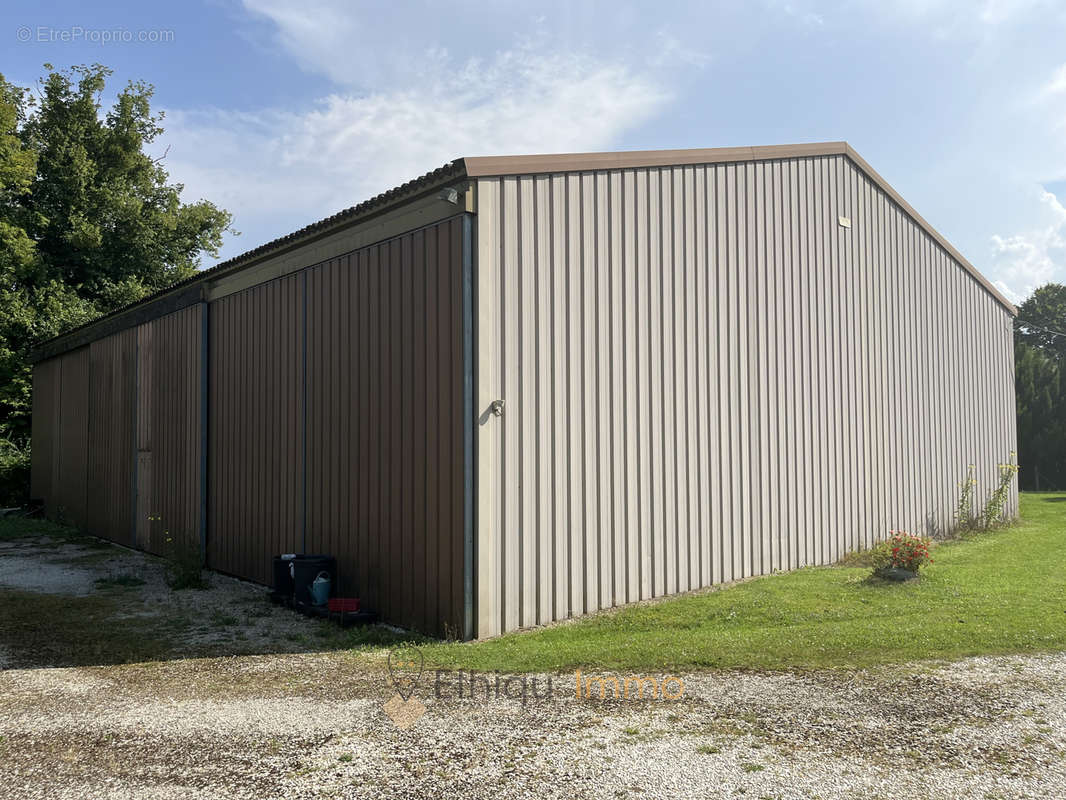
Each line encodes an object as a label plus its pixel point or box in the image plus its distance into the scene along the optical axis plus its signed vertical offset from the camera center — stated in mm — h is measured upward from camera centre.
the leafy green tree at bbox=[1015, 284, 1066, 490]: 24969 +421
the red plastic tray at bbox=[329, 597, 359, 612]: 8250 -1680
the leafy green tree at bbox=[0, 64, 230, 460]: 23375 +7530
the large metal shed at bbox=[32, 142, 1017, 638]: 7590 +590
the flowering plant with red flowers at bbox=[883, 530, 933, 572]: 9273 -1367
